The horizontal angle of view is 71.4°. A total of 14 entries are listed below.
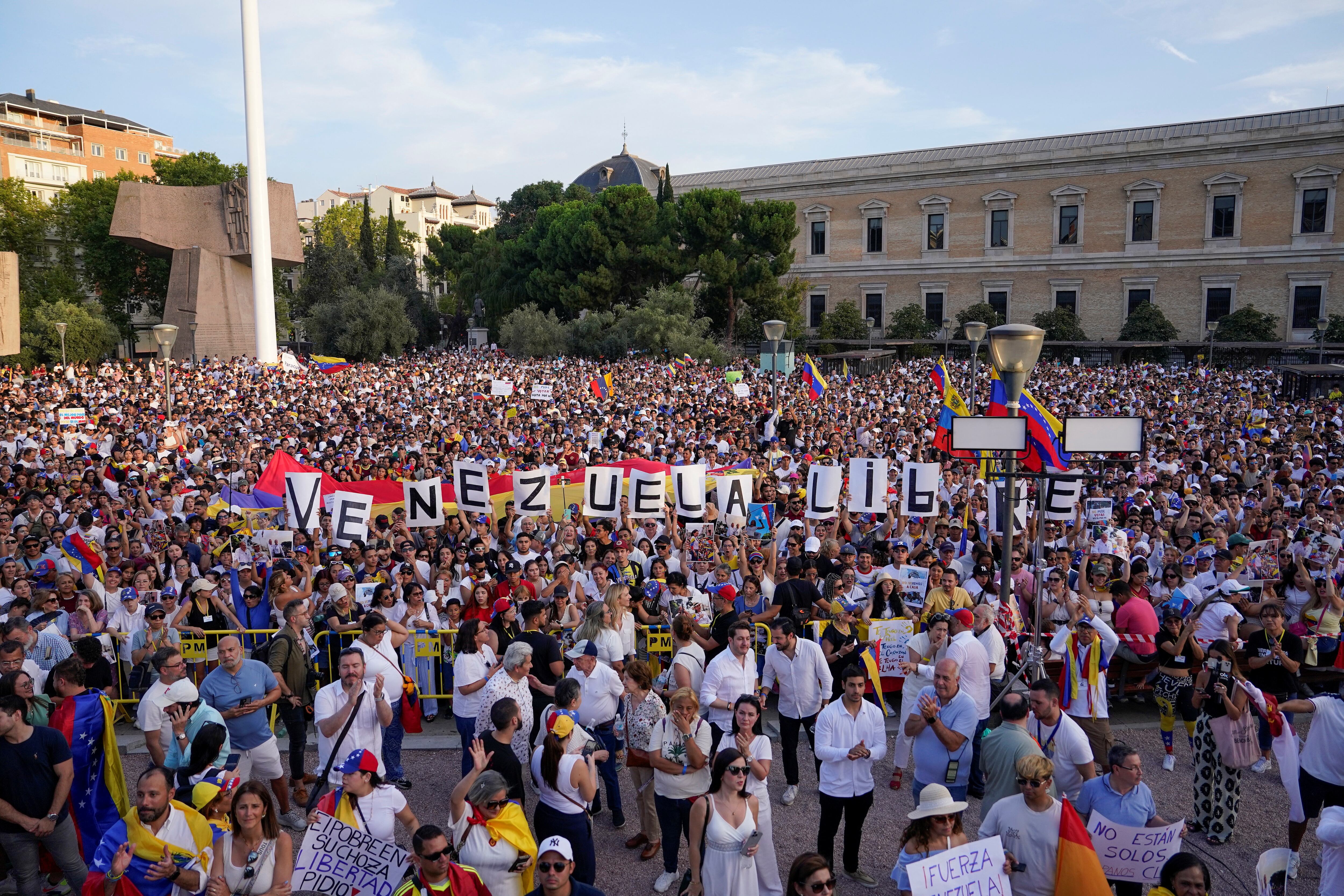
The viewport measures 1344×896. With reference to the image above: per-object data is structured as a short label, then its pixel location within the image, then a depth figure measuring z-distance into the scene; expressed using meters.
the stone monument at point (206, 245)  40.97
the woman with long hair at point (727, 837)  4.59
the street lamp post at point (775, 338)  19.06
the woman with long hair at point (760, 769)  4.89
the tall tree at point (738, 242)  48.19
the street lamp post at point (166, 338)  17.86
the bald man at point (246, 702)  6.14
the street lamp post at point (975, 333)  16.30
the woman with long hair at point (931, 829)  4.27
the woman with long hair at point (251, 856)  4.38
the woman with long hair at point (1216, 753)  6.07
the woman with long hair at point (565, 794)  5.08
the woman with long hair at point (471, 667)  6.60
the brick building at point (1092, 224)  47.16
